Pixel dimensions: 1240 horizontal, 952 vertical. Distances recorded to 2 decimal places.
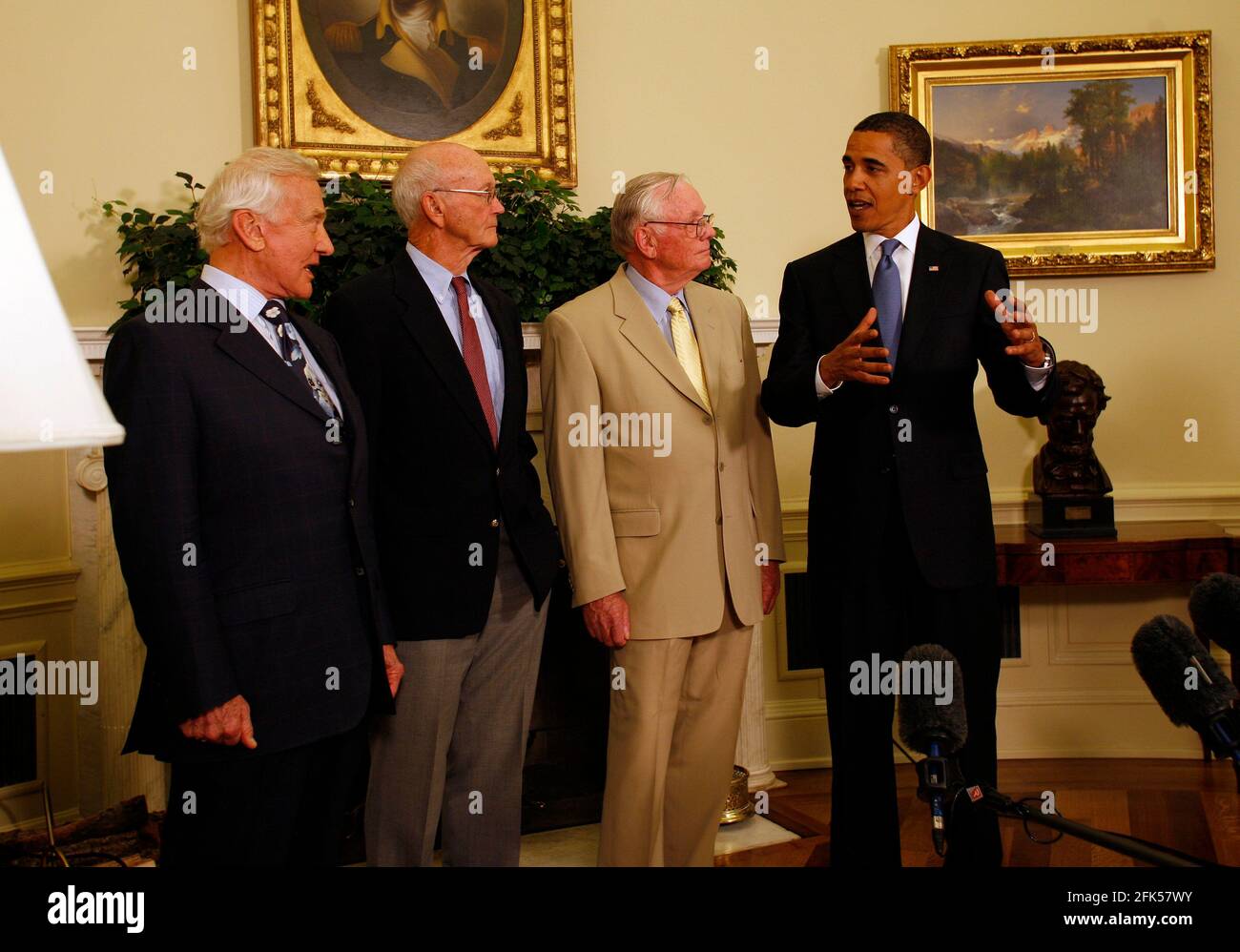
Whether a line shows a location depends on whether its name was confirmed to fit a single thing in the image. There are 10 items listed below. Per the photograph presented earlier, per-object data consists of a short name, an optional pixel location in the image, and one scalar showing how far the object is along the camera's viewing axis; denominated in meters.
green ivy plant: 3.82
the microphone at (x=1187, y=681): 0.99
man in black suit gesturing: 2.71
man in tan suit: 2.85
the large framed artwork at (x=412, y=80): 4.25
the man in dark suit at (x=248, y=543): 2.01
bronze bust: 4.37
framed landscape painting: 4.68
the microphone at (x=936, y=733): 1.22
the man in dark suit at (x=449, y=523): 2.64
